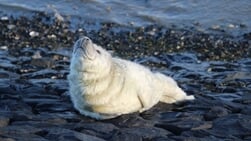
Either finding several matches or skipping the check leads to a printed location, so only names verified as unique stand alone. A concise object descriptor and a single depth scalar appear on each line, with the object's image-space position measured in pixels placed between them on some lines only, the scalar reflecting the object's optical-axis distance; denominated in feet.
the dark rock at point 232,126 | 45.27
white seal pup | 45.06
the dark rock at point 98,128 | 43.80
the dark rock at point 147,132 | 43.81
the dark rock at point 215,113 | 49.11
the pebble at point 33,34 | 79.74
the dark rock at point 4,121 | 44.36
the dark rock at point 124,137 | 42.70
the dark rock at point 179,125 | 45.73
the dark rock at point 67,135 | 41.91
